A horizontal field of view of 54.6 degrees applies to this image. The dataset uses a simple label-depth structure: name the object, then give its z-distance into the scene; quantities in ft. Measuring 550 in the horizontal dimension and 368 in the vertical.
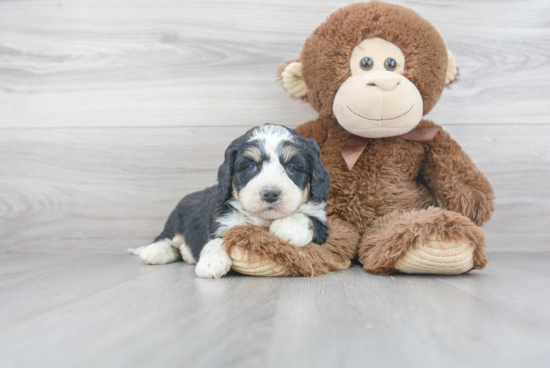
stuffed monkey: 2.21
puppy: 2.22
